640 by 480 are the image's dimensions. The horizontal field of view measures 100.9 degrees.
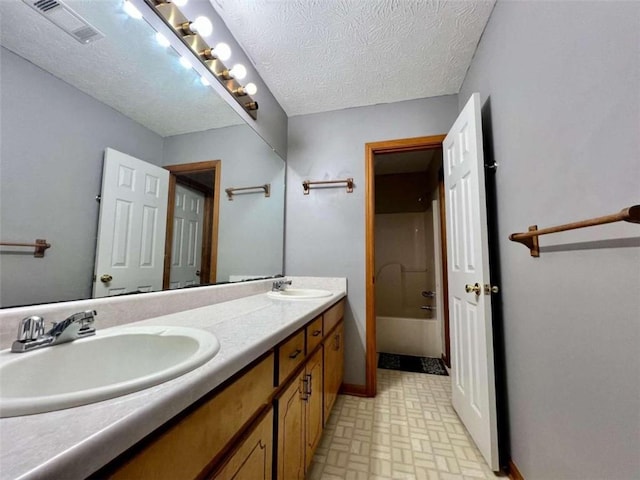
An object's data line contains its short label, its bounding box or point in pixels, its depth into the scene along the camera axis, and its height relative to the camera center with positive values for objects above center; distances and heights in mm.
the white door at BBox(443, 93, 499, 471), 1306 -128
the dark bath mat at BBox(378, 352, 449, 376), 2464 -1005
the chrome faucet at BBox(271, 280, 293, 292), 1914 -176
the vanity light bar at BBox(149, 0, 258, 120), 1139 +1064
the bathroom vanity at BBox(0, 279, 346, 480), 329 -284
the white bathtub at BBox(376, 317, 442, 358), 2812 -807
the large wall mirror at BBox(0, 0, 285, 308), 688 +428
